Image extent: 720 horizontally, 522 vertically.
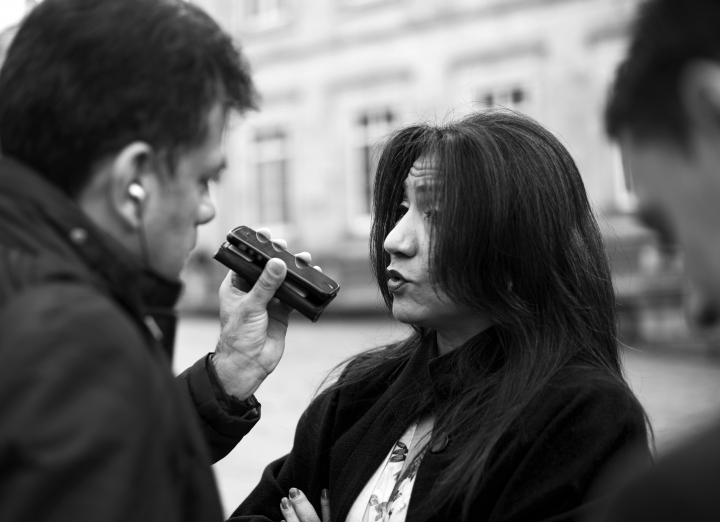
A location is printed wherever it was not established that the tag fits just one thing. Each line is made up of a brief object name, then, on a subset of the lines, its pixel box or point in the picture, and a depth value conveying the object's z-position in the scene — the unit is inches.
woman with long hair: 65.7
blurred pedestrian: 35.0
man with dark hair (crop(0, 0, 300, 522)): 35.8
